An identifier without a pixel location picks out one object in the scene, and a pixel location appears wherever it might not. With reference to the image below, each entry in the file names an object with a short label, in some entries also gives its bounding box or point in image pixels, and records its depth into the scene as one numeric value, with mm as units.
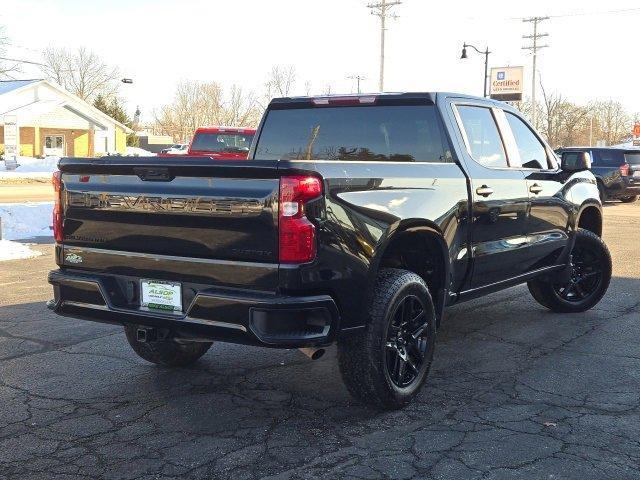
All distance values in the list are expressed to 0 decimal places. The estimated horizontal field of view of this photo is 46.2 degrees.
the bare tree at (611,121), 108000
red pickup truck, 17375
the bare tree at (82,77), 87250
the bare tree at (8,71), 68000
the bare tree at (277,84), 72625
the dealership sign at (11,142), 35391
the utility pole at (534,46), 58147
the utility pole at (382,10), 43584
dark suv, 23016
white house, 46812
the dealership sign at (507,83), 65375
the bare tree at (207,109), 80500
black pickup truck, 3854
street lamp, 45500
